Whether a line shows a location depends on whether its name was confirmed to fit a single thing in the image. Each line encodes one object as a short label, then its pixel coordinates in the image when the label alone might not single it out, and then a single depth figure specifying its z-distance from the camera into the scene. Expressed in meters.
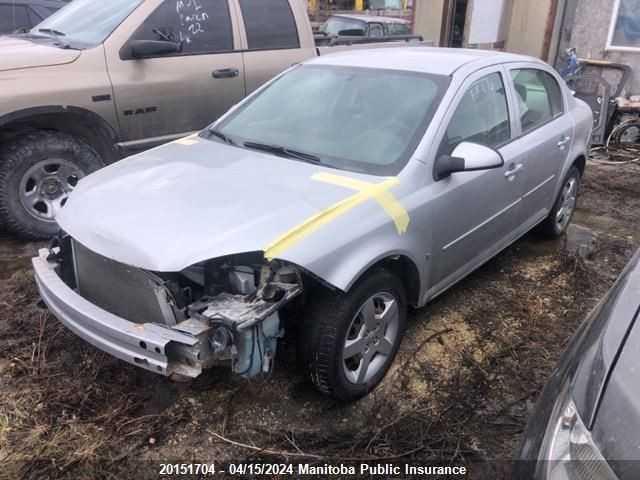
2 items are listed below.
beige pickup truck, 4.10
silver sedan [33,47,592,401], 2.29
